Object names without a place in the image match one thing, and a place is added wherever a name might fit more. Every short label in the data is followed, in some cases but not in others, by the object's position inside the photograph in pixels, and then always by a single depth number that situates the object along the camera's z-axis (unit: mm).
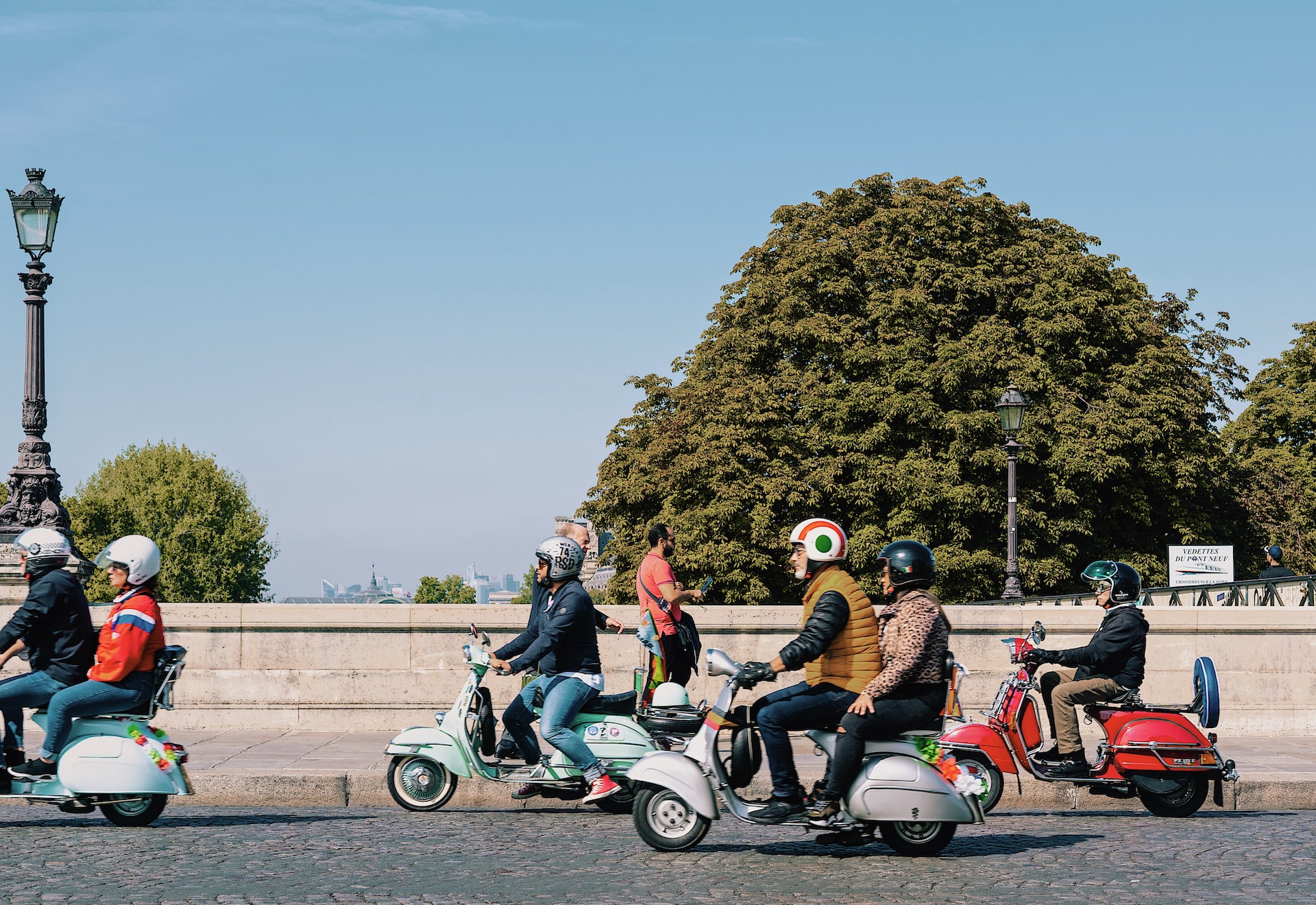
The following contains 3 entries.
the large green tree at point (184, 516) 68062
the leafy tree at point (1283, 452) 43688
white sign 30359
